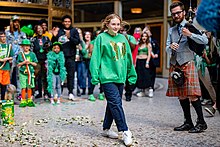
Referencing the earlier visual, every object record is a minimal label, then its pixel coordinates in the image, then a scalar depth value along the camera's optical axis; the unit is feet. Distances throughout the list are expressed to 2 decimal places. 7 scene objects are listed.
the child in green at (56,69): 26.60
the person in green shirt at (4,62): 24.70
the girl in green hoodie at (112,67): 15.35
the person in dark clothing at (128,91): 28.48
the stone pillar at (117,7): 53.98
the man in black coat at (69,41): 28.11
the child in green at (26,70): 25.62
